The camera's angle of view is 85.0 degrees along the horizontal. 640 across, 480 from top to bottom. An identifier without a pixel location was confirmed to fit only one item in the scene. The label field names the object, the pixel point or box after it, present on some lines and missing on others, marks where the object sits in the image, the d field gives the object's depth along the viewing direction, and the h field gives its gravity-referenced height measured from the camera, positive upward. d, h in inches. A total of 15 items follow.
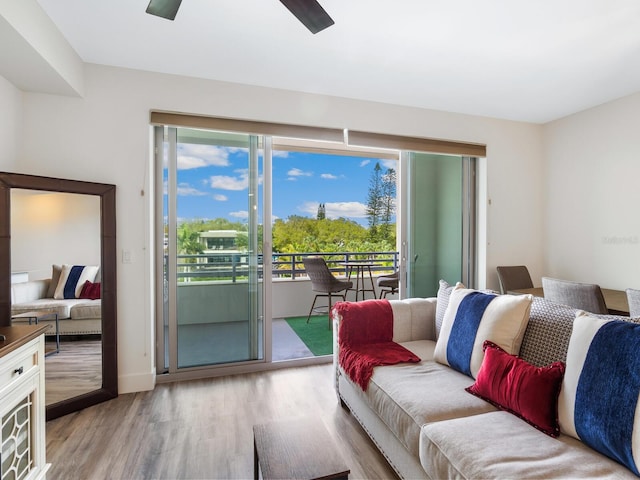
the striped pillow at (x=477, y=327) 70.0 -18.5
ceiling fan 61.3 +41.5
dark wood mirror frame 91.6 -11.3
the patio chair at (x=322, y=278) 187.0 -20.7
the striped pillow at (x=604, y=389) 45.2 -21.0
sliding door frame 115.5 +31.7
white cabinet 56.6 -28.9
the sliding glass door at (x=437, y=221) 148.6 +8.3
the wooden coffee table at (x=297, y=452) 48.3 -32.0
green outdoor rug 153.2 -47.0
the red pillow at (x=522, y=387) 54.6 -25.0
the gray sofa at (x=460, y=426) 45.9 -29.4
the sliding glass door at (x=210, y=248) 117.6 -2.4
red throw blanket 83.5 -26.0
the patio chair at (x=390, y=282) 196.7 -23.7
